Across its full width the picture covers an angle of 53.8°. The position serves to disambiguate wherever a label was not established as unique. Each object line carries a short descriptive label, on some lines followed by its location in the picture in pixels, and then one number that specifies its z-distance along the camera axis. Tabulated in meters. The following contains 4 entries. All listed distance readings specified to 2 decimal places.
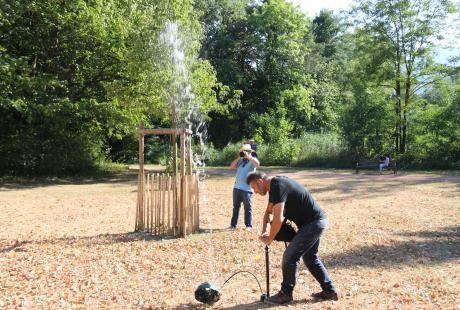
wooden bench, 20.92
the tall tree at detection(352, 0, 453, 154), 24.81
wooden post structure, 8.12
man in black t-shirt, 4.60
